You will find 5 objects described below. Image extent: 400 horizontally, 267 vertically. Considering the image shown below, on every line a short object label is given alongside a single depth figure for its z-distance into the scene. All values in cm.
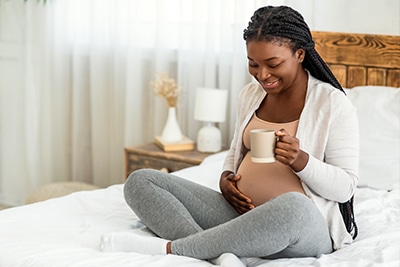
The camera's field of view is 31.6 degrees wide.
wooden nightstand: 324
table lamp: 324
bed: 178
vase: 341
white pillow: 257
